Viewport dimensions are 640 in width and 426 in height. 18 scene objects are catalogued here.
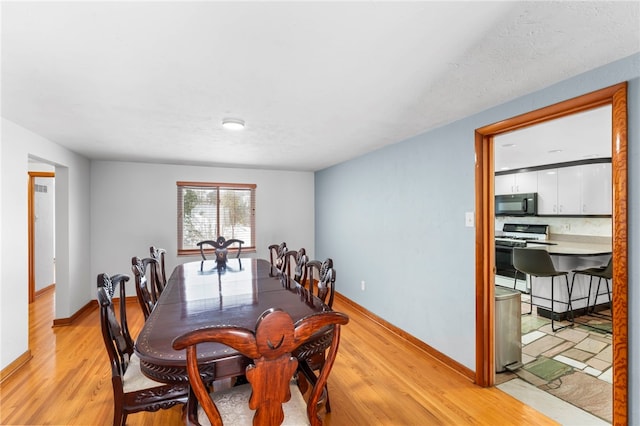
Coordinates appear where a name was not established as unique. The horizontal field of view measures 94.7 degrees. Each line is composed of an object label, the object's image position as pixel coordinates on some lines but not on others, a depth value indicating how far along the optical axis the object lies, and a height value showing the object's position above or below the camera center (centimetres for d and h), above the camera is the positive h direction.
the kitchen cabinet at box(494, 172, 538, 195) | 550 +53
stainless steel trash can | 261 -109
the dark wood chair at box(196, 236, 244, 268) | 364 -50
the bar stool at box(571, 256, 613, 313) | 342 -76
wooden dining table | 135 -64
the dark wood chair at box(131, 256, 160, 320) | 218 -55
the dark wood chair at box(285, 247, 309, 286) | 279 -55
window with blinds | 502 -2
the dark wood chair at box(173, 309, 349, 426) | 101 -51
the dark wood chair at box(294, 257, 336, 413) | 153 -70
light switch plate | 249 -8
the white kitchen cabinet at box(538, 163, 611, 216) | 446 +31
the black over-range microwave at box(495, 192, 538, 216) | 542 +10
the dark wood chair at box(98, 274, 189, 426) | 154 -94
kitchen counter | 375 -56
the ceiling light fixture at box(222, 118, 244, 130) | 256 +79
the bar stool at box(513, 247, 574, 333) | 352 -69
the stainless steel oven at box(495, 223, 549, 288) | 531 -61
